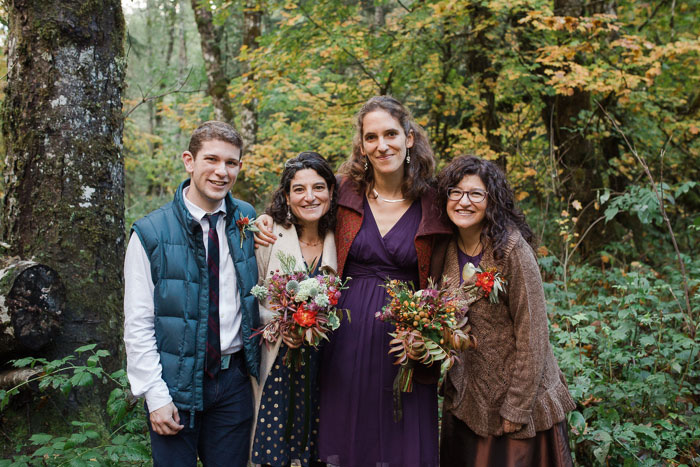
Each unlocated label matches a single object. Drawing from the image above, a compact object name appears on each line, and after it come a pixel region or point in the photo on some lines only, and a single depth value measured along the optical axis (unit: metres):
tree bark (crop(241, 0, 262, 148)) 9.17
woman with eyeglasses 2.52
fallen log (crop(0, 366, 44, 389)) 3.09
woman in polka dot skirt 2.67
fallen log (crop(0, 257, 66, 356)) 3.02
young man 2.35
